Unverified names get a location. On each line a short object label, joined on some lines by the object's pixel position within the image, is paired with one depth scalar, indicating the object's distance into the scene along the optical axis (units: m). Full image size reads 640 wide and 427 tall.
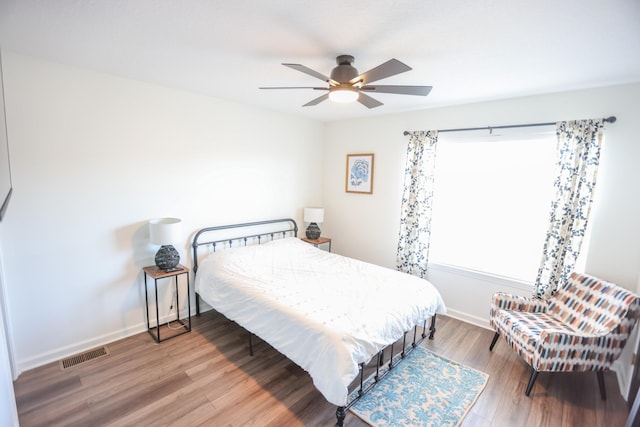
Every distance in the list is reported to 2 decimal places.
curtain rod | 2.61
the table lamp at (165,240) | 2.86
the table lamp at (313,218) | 4.49
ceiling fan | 1.87
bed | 2.01
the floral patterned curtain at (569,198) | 2.71
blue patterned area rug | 2.12
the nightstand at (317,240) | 4.46
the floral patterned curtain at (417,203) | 3.70
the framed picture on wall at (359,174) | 4.34
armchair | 2.23
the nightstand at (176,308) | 2.94
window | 3.11
